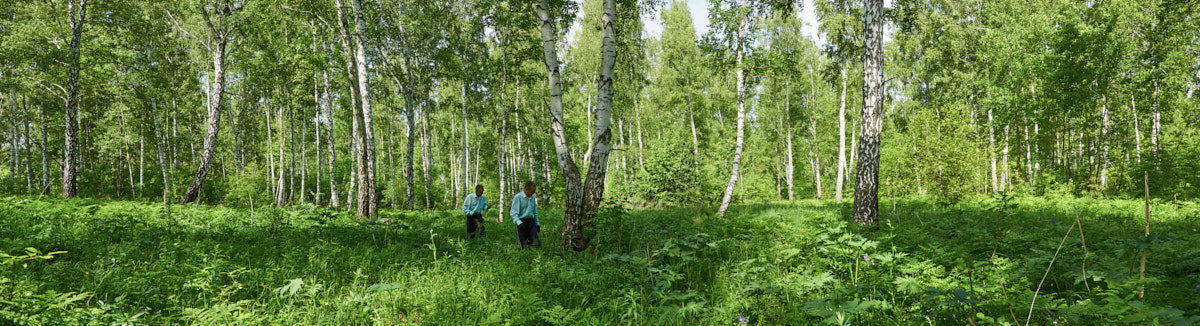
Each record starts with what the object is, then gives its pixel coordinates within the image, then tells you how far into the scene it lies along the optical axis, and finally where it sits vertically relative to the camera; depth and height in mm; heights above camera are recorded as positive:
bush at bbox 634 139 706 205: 15898 -522
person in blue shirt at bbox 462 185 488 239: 7756 -780
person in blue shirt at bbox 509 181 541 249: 6262 -758
